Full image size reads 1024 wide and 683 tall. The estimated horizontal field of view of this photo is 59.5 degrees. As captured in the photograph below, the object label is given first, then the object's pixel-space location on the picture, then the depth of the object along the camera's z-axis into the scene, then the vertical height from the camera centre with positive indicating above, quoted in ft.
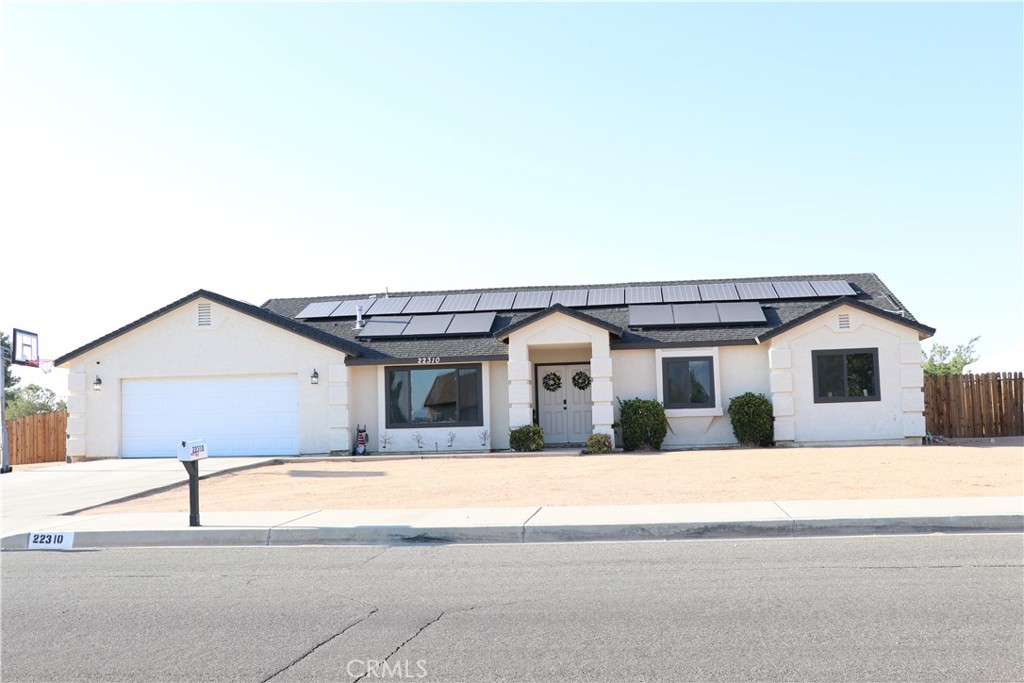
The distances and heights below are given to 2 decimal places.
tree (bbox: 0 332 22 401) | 175.65 +7.01
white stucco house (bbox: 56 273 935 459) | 74.02 +2.07
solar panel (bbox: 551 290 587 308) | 86.74 +9.84
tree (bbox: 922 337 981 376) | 126.93 +4.31
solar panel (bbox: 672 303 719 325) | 78.95 +7.24
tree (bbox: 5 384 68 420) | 154.92 +2.21
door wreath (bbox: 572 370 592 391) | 81.41 +1.51
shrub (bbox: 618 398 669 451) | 74.33 -2.40
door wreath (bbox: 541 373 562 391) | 81.76 +1.50
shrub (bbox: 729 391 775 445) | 73.61 -2.23
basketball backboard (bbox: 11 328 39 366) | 75.51 +5.68
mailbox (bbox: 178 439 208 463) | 37.73 -1.80
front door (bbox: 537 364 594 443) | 82.12 -1.14
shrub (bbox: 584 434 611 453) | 72.79 -3.81
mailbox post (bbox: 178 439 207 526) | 37.73 -2.45
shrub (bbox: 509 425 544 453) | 74.54 -3.31
